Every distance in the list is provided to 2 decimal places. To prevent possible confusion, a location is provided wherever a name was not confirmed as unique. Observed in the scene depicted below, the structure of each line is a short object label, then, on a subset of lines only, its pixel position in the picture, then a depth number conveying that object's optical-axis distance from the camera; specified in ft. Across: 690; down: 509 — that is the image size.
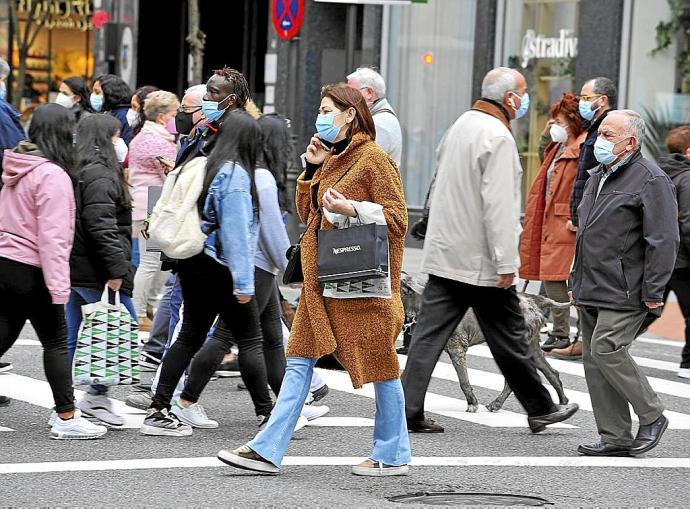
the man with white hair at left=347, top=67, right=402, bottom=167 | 65.16
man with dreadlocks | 54.24
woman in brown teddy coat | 46.42
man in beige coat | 53.21
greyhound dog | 60.49
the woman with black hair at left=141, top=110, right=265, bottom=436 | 50.44
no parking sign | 124.98
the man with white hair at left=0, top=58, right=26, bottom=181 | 73.25
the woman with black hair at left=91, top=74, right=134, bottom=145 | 87.15
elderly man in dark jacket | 51.67
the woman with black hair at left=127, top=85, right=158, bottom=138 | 83.92
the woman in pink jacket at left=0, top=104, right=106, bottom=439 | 50.96
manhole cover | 44.16
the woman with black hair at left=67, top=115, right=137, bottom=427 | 54.90
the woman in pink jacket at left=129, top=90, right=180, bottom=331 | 76.84
